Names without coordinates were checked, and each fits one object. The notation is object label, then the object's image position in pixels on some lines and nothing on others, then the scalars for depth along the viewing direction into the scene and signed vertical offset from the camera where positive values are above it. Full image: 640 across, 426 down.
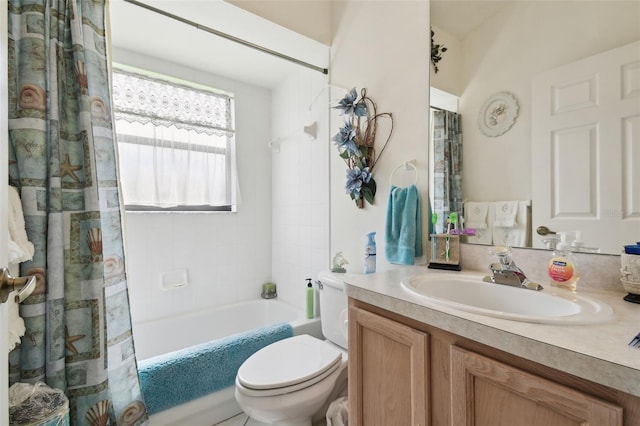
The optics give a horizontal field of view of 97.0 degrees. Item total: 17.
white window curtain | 1.97 +0.53
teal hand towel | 1.33 -0.07
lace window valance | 1.95 +0.82
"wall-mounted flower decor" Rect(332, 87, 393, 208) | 1.59 +0.40
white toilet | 1.12 -0.68
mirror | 0.86 +0.55
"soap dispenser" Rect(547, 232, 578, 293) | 0.88 -0.18
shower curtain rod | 1.46 +1.04
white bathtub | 1.42 -0.89
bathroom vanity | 0.50 -0.34
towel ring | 1.39 +0.23
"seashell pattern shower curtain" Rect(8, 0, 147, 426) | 1.11 +0.02
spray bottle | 1.51 -0.23
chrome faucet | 0.91 -0.20
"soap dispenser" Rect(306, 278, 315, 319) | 1.96 -0.62
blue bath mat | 1.33 -0.77
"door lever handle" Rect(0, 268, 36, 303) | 0.55 -0.14
